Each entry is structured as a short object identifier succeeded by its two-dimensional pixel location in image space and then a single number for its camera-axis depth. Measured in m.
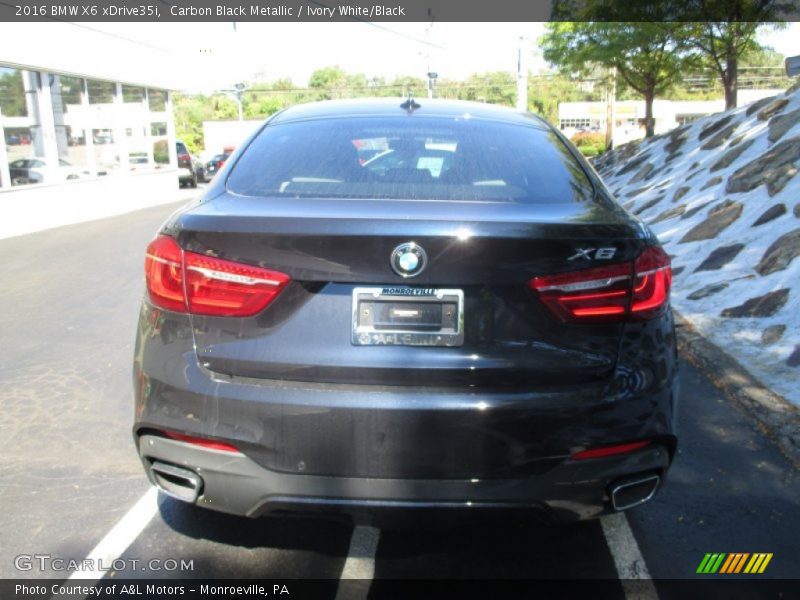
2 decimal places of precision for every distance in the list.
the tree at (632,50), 15.76
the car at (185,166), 28.88
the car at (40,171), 13.99
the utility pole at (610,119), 26.43
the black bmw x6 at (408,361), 2.25
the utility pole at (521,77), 26.45
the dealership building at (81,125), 13.95
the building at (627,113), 72.62
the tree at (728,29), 13.51
